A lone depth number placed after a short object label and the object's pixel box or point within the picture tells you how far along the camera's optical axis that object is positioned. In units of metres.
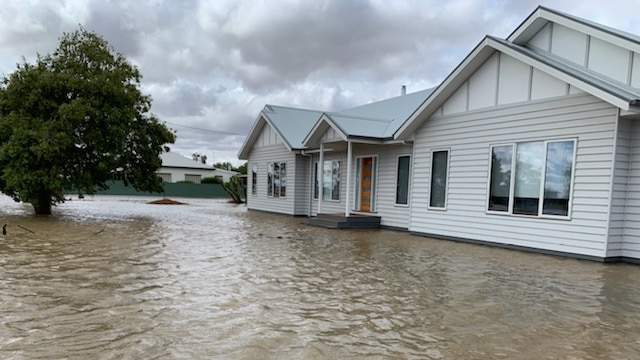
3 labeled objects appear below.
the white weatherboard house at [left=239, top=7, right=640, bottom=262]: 8.00
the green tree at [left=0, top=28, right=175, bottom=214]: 13.38
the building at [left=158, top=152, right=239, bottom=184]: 46.13
